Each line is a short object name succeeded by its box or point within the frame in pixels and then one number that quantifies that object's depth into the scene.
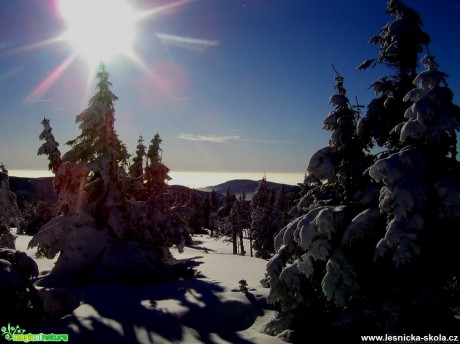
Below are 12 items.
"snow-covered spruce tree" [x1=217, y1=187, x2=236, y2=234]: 90.70
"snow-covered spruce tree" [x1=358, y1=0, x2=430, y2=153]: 12.02
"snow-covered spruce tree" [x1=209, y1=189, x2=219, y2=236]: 104.46
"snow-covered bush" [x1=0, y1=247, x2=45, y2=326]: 13.27
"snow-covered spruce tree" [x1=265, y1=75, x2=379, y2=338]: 10.55
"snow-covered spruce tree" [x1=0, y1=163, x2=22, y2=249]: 30.53
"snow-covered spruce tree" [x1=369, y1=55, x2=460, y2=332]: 9.16
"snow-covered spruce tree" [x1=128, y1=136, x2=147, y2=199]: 43.19
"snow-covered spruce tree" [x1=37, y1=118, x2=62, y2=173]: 33.66
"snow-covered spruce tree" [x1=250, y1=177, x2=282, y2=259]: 51.16
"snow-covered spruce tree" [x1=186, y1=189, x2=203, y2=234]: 93.57
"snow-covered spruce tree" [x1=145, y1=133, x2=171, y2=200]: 38.97
